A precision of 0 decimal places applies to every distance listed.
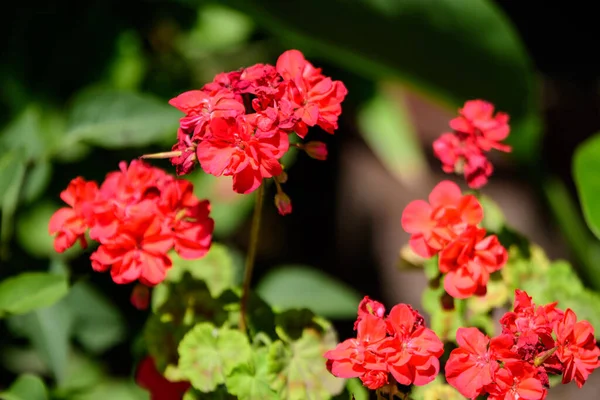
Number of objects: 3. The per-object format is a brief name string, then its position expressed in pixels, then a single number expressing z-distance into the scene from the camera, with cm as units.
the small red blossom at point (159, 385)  117
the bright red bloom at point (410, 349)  104
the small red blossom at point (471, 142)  111
